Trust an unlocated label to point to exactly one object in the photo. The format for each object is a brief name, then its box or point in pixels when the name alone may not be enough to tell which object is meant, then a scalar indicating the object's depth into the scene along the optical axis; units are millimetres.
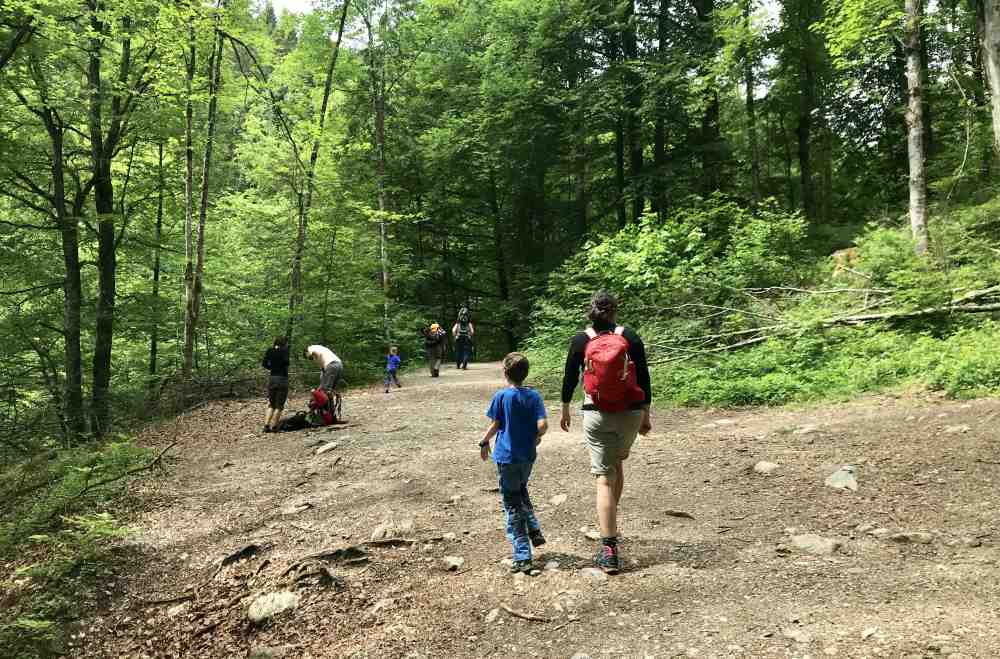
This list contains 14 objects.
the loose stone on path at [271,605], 4082
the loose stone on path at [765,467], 5919
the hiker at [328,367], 10531
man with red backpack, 3920
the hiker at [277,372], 10328
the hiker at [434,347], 17141
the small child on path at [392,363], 15148
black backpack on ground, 10625
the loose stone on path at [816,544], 4012
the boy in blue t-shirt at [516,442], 4191
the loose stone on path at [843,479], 5207
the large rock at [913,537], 3977
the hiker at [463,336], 18969
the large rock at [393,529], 5227
